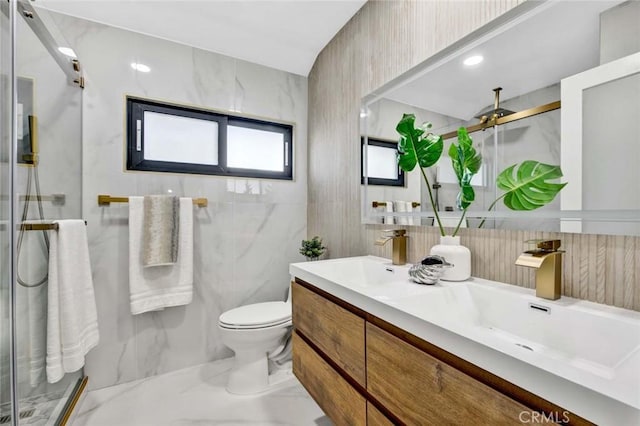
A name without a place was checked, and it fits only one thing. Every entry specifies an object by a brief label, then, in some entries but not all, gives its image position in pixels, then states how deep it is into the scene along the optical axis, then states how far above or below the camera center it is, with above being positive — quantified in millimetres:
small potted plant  1963 -268
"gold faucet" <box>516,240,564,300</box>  756 -149
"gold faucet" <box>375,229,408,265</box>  1327 -159
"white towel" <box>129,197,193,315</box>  1698 -407
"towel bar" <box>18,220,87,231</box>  1099 -75
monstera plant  857 +151
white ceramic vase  1004 -181
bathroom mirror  721 +369
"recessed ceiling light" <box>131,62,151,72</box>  1784 +931
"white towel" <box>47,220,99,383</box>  1246 -447
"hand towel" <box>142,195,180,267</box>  1719 -126
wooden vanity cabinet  508 -412
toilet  1603 -778
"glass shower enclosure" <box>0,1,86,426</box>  995 +64
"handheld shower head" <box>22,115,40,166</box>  1147 +278
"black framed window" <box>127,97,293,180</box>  1821 +501
